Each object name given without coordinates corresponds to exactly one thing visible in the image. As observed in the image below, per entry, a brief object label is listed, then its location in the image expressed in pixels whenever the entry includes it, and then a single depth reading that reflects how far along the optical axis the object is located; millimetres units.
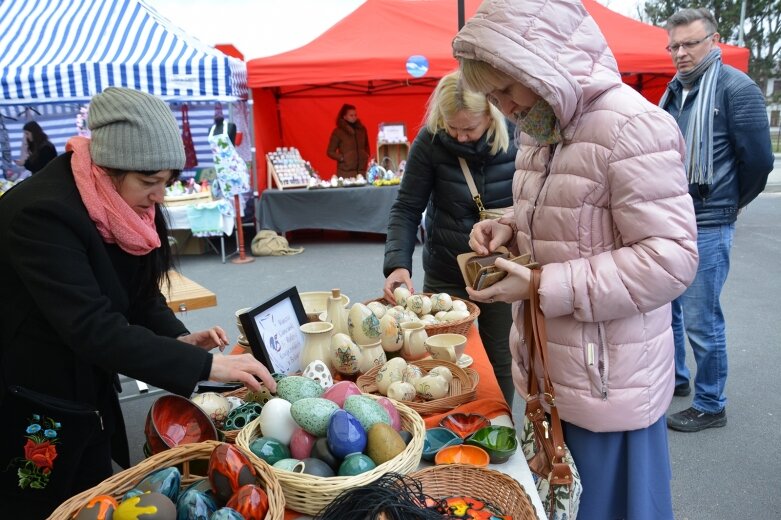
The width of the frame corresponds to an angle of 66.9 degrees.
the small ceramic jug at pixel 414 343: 1862
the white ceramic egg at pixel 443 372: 1628
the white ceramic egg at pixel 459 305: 2150
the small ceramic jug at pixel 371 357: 1703
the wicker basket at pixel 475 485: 1072
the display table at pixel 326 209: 7238
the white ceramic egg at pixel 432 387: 1551
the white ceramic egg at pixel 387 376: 1586
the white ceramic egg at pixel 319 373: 1550
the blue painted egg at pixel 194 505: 925
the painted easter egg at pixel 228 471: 1002
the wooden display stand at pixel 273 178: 7316
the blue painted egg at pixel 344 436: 1129
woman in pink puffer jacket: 1147
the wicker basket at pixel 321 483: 1043
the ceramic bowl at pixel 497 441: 1254
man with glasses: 2580
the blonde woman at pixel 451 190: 2151
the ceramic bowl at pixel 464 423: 1411
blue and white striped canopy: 6148
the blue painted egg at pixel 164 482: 990
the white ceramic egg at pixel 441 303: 2162
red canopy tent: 7082
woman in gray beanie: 1236
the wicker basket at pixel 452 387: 1490
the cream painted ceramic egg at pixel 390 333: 1833
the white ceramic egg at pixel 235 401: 1522
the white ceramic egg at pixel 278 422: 1234
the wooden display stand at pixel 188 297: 3088
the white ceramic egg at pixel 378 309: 1920
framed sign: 1623
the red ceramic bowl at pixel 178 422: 1336
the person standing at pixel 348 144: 8219
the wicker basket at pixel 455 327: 1972
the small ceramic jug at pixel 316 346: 1706
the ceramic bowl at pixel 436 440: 1283
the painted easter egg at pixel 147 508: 887
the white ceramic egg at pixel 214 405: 1447
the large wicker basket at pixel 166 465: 952
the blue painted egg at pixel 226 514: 905
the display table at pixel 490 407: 1206
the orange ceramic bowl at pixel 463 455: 1249
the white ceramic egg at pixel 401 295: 2195
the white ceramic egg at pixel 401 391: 1523
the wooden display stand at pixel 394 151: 8320
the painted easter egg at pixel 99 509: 900
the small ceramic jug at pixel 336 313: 1868
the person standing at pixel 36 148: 7113
